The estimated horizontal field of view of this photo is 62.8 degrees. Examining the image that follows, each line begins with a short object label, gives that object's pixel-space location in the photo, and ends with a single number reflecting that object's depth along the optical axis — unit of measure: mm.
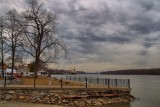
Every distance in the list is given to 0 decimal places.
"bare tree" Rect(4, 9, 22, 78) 23576
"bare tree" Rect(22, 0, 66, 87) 23787
